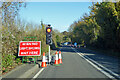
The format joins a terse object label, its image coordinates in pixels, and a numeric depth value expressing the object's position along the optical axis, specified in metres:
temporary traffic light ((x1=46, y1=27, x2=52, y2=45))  13.41
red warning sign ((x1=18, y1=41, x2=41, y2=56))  11.59
